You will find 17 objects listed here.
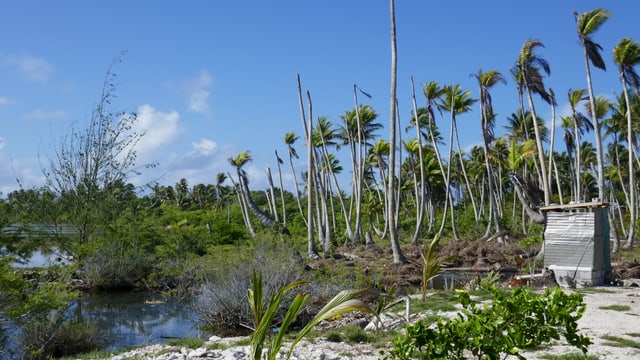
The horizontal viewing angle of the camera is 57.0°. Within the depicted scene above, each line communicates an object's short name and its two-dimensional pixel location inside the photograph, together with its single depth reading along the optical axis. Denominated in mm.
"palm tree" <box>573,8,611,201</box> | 24203
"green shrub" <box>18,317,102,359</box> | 9133
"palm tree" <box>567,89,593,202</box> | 29469
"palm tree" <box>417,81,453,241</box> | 35250
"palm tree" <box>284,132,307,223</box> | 44544
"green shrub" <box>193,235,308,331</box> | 11656
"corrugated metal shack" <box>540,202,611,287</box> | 14867
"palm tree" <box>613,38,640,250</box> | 25406
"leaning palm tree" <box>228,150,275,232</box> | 42719
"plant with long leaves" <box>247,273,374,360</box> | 4582
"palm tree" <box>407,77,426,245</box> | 33000
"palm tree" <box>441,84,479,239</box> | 35906
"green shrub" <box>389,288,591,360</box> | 4340
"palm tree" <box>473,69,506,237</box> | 31375
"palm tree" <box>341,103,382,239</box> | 38500
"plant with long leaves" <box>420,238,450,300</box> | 11546
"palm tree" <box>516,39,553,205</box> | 26453
